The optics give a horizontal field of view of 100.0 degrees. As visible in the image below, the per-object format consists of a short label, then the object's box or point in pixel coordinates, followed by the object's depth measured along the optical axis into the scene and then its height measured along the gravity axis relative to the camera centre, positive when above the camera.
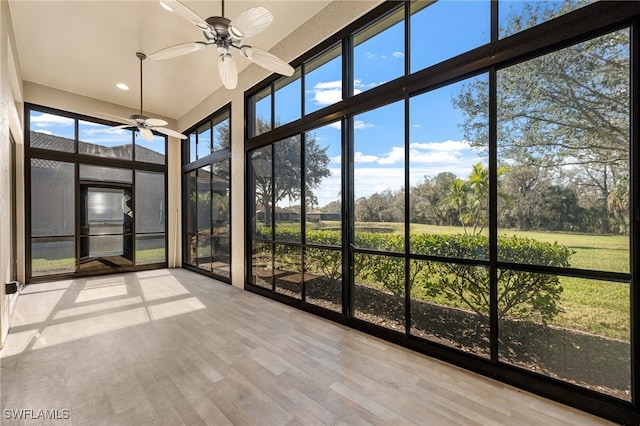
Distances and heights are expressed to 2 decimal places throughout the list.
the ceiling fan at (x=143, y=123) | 4.38 +1.50
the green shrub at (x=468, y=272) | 2.07 -0.57
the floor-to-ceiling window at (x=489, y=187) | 1.84 +0.21
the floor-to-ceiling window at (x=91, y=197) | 5.43 +0.37
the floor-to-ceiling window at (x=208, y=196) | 5.62 +0.37
